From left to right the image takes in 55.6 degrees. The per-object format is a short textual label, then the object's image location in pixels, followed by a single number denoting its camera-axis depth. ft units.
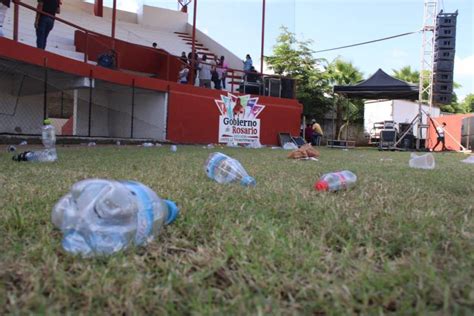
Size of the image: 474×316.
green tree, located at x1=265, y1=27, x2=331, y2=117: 87.40
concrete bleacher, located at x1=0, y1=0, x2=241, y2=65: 44.09
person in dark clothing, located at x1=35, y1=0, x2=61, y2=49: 31.53
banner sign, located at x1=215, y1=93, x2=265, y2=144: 49.73
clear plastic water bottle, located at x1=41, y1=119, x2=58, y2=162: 18.02
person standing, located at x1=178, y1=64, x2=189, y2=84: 46.39
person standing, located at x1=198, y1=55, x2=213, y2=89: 49.03
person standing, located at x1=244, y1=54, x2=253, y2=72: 58.80
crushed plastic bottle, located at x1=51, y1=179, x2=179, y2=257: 5.50
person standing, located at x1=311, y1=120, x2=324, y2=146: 68.49
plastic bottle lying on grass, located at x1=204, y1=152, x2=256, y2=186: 12.19
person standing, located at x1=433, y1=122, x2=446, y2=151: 53.26
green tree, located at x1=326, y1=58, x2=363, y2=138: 92.27
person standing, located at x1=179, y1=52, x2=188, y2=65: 46.97
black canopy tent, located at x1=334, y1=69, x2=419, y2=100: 55.57
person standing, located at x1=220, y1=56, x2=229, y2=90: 51.69
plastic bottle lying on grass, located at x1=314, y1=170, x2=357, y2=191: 10.70
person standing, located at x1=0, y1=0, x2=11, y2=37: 27.86
